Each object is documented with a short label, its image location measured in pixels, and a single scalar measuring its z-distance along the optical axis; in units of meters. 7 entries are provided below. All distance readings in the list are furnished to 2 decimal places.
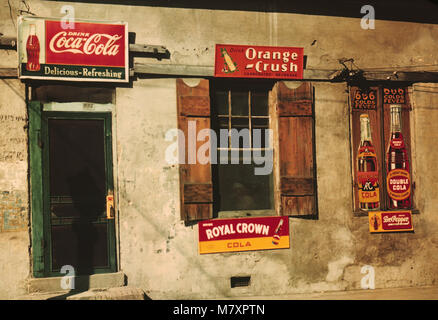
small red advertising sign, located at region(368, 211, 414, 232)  6.56
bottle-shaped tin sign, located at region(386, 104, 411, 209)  6.68
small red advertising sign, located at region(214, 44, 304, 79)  6.20
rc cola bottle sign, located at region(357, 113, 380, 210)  6.54
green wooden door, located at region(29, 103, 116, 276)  5.63
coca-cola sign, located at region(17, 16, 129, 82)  5.52
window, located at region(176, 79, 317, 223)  6.11
